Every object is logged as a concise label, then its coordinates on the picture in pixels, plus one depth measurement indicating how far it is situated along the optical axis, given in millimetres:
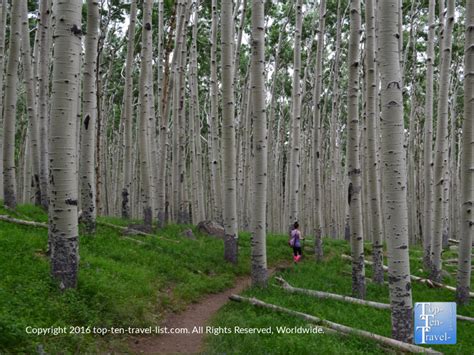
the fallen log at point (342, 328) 5262
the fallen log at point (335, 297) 7641
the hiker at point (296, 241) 12428
